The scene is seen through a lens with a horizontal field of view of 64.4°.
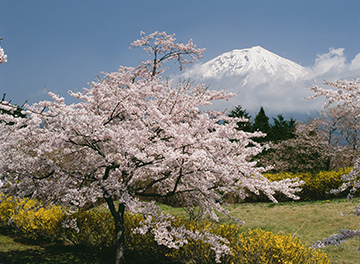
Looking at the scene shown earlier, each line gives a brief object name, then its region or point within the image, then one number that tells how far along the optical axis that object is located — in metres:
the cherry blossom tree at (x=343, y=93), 5.67
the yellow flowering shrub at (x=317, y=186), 13.77
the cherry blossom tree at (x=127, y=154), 5.58
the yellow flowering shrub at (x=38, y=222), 7.93
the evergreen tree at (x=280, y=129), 29.32
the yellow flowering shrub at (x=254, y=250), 5.05
